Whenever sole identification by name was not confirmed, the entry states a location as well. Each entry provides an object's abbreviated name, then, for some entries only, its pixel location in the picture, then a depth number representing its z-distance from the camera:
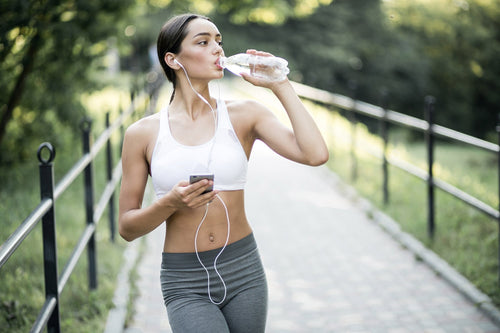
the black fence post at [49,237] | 3.35
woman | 2.65
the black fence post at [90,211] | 4.88
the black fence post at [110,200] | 6.18
